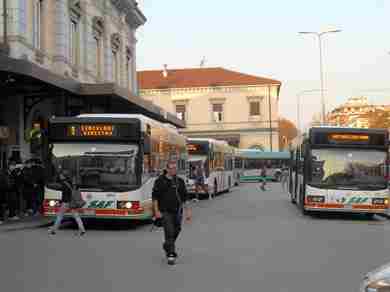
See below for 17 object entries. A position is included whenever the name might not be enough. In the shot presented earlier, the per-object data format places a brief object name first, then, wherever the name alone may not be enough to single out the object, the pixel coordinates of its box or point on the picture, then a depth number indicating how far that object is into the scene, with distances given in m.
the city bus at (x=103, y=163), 16.77
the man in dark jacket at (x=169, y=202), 11.45
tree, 125.13
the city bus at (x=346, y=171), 20.16
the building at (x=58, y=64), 24.95
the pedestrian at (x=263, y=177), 43.91
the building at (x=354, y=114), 71.44
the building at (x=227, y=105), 83.62
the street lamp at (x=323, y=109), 59.10
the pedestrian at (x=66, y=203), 15.91
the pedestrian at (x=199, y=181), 31.69
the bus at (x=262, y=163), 63.88
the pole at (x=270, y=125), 83.25
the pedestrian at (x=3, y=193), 18.26
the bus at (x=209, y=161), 33.03
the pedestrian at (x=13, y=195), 19.52
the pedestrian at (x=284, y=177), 49.27
